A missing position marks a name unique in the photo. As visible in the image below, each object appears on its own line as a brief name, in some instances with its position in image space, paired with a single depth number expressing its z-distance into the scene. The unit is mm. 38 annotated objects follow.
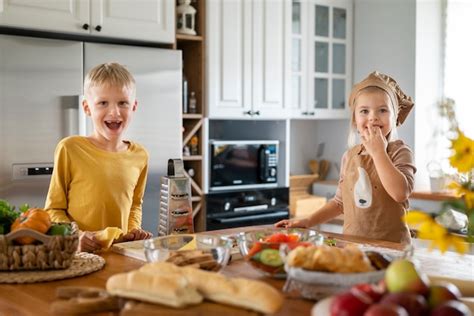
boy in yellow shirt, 1990
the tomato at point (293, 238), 1449
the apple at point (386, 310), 820
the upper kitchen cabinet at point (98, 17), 3084
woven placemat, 1385
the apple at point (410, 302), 867
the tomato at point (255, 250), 1372
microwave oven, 3914
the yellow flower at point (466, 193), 998
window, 4277
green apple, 928
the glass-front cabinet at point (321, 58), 4398
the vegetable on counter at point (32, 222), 1422
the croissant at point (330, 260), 1111
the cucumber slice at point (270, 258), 1355
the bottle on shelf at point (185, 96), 3840
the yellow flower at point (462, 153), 1016
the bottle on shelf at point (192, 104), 3863
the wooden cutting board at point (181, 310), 996
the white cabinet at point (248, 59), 3879
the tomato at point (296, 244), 1307
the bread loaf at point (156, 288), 1014
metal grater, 1794
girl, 2045
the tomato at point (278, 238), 1442
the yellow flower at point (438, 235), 941
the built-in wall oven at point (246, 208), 3865
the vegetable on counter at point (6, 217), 1470
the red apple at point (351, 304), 874
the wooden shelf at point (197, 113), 3842
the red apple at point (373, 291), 912
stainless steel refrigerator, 3039
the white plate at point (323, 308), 955
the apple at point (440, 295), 914
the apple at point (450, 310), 854
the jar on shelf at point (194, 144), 3889
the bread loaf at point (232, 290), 1010
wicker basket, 1411
